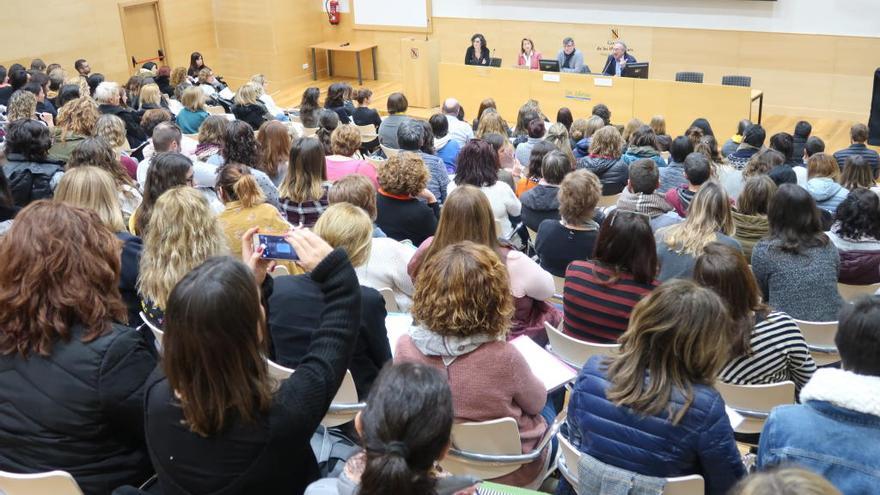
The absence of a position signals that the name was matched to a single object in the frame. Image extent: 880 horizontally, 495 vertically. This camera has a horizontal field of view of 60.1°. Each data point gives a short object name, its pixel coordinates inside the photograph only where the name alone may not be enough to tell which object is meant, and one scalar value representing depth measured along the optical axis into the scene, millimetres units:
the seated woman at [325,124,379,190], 5660
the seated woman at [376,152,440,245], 4688
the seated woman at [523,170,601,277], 4164
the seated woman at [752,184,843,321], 3777
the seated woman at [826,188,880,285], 4363
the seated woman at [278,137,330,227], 4871
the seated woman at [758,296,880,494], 2016
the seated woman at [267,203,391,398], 2852
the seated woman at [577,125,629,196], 6367
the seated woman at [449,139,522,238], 5363
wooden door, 13086
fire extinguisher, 14664
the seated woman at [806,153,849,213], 5520
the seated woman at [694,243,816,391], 2850
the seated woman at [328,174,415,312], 3850
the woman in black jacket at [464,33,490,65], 12070
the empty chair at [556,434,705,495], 2150
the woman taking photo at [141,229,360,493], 1687
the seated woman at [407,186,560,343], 3512
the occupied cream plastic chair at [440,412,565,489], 2494
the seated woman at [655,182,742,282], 3971
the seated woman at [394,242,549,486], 2521
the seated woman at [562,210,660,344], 3291
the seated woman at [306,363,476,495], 1419
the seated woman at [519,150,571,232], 5129
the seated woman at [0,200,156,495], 2016
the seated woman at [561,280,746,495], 2152
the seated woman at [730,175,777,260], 4621
